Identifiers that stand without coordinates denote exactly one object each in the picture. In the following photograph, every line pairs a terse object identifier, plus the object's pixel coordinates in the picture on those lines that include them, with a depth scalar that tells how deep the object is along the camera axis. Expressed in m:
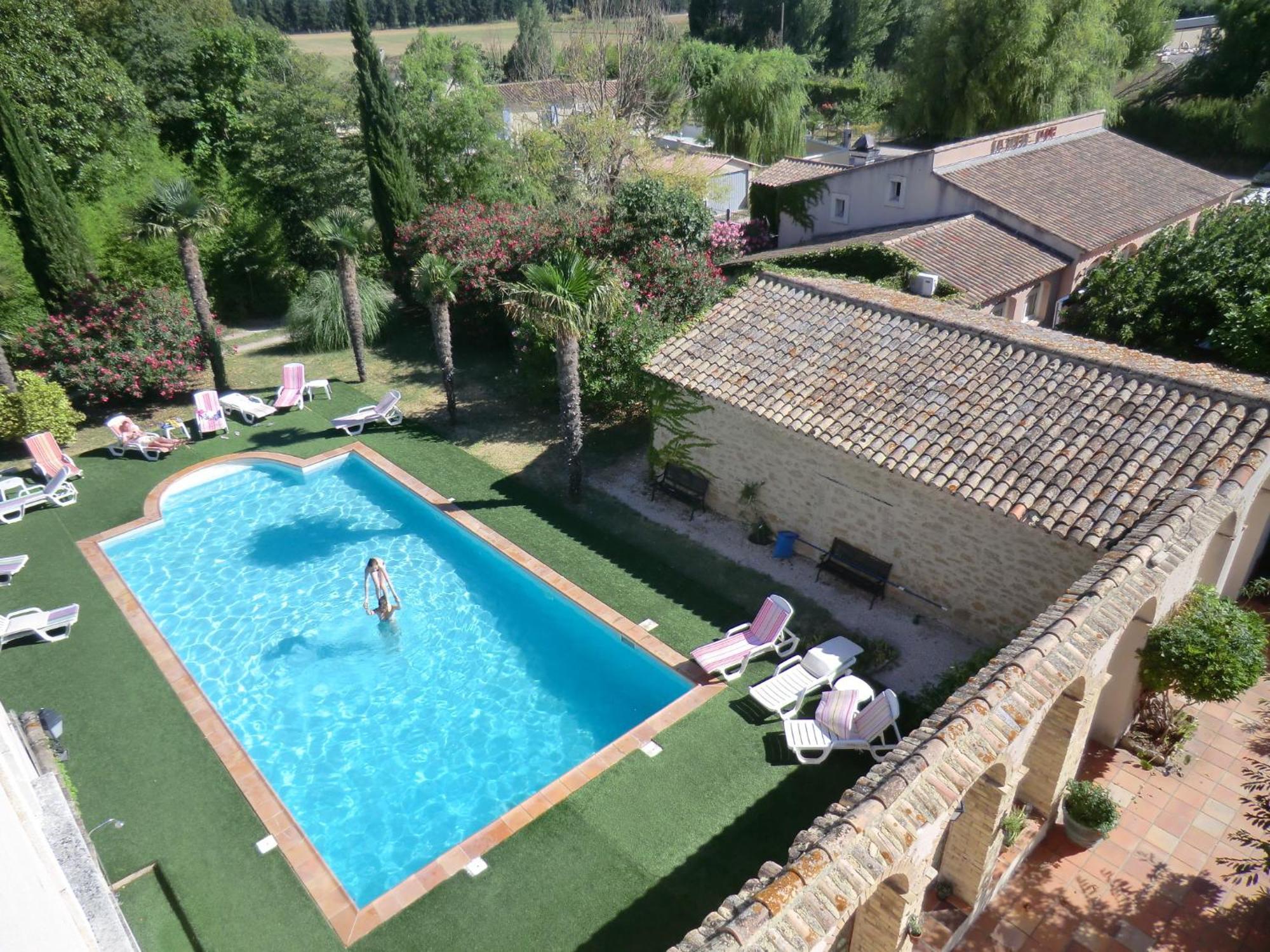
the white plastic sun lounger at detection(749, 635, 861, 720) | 12.15
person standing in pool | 14.80
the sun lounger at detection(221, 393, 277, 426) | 22.33
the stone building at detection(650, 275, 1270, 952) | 6.65
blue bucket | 15.71
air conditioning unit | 20.50
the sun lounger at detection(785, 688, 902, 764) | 11.27
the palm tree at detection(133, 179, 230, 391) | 20.81
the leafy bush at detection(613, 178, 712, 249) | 23.61
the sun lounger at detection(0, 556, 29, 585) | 15.75
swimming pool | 11.50
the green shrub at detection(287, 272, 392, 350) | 27.23
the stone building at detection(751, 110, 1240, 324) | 23.55
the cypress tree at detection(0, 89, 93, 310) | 21.17
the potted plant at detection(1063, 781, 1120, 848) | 9.26
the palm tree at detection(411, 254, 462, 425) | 19.62
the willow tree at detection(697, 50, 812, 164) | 46.69
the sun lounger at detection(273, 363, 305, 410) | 23.23
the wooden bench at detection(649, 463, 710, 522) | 17.16
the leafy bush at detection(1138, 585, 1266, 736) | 9.57
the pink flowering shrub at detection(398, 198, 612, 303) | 24.52
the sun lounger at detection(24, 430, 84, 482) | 19.09
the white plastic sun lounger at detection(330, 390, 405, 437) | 21.80
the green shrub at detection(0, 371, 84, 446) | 19.98
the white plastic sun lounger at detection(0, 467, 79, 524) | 18.02
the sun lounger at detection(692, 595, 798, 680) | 12.88
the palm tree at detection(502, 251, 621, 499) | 15.95
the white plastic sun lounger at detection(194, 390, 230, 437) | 21.53
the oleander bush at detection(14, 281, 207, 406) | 20.94
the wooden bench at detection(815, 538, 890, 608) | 14.35
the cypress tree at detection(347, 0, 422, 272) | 27.05
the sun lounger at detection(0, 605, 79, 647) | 13.97
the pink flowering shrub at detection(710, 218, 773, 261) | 26.89
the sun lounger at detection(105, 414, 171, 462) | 20.39
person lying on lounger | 20.42
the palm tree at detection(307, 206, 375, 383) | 21.91
